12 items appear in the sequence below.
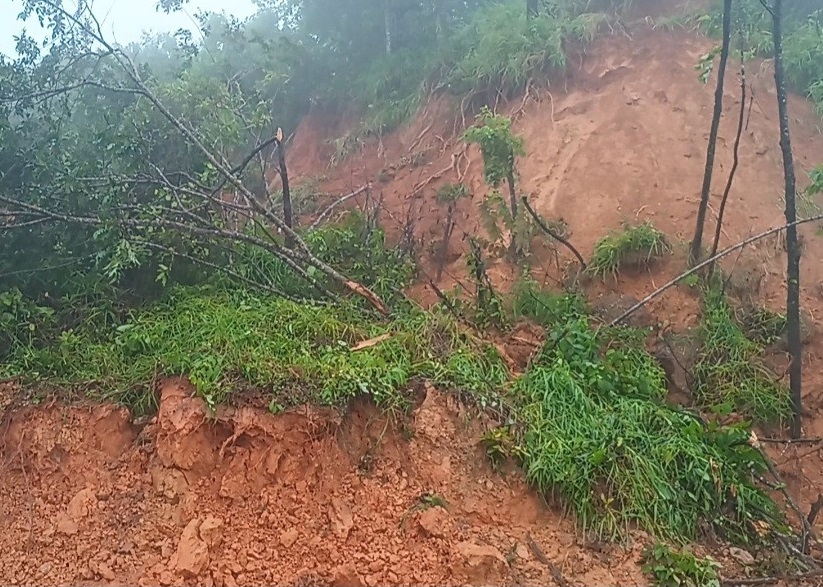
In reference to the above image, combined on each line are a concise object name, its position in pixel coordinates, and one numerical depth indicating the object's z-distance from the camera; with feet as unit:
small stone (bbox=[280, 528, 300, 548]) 12.60
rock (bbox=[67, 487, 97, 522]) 13.37
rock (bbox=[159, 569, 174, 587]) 12.11
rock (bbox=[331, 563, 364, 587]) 12.19
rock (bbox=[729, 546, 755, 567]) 13.06
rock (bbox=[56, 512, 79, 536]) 13.17
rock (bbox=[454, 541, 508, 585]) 12.35
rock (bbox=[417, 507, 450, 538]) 12.78
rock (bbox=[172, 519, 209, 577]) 12.16
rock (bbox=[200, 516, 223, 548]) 12.52
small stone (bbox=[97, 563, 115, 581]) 12.41
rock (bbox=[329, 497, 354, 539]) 12.76
